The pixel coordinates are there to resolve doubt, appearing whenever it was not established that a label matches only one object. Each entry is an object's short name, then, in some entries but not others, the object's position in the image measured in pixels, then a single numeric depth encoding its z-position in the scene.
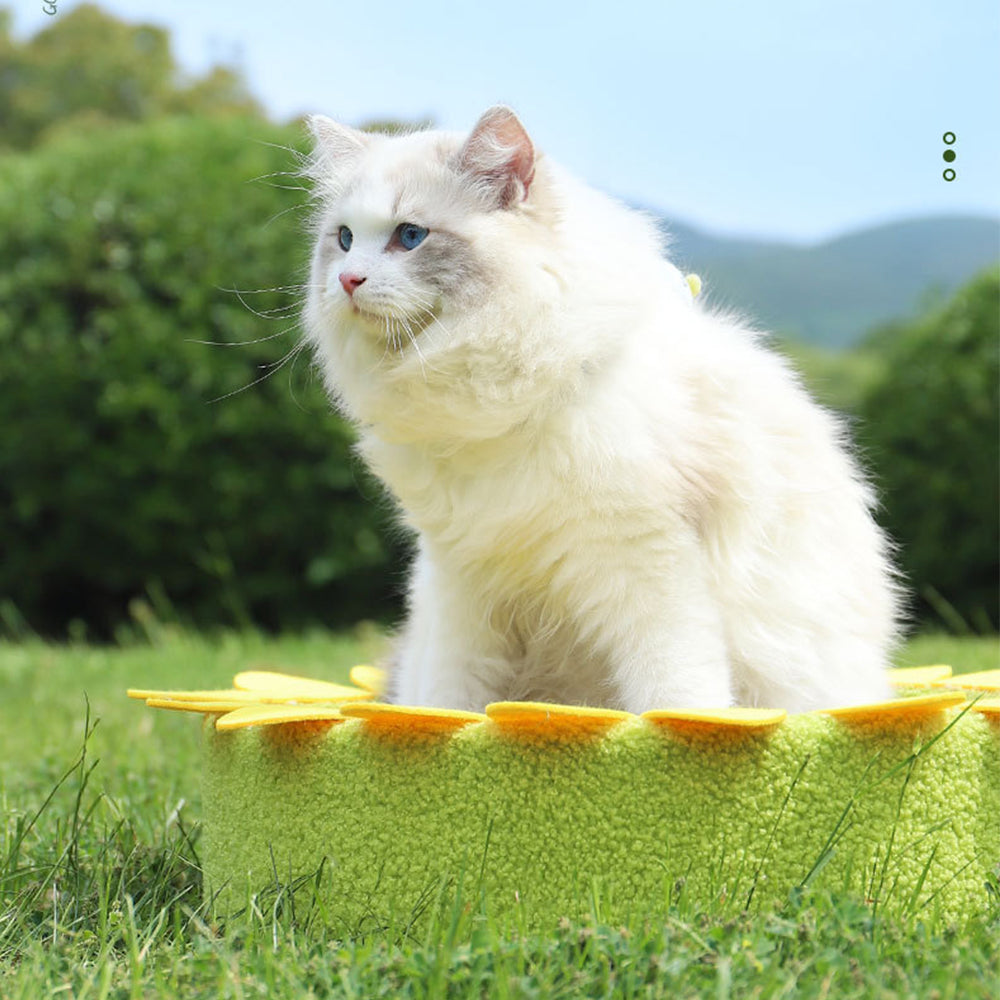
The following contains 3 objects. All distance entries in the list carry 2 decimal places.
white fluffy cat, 1.86
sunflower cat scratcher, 1.82
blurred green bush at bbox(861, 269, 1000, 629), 4.81
